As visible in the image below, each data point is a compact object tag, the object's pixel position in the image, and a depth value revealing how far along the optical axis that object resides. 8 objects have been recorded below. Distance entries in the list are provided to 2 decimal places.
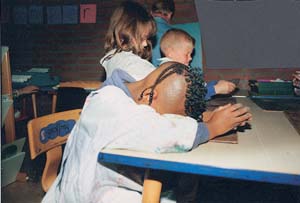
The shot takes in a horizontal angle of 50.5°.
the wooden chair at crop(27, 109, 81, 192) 1.29
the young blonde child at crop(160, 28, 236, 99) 2.21
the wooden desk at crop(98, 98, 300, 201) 0.88
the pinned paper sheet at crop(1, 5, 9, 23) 3.80
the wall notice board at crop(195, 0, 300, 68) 2.91
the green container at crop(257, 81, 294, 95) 2.12
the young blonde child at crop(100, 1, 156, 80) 1.90
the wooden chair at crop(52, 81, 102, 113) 2.72
